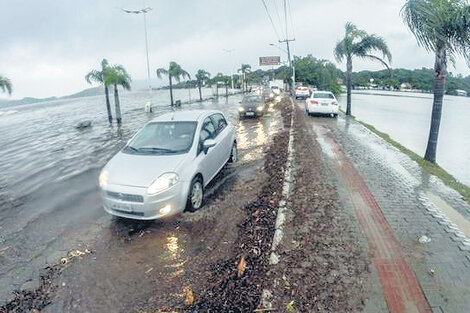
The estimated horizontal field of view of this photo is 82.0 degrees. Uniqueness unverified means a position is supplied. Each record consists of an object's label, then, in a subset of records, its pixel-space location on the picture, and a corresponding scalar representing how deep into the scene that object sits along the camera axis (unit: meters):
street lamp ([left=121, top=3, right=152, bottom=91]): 27.27
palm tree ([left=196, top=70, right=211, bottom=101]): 49.88
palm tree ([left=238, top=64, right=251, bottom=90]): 73.51
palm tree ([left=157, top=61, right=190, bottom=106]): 38.78
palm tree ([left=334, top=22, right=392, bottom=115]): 17.91
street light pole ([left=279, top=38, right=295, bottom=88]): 40.14
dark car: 18.70
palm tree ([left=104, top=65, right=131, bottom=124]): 21.74
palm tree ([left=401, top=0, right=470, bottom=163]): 6.14
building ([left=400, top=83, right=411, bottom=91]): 71.75
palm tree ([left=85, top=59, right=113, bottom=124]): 22.14
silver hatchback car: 4.59
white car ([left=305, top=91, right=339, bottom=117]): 16.70
